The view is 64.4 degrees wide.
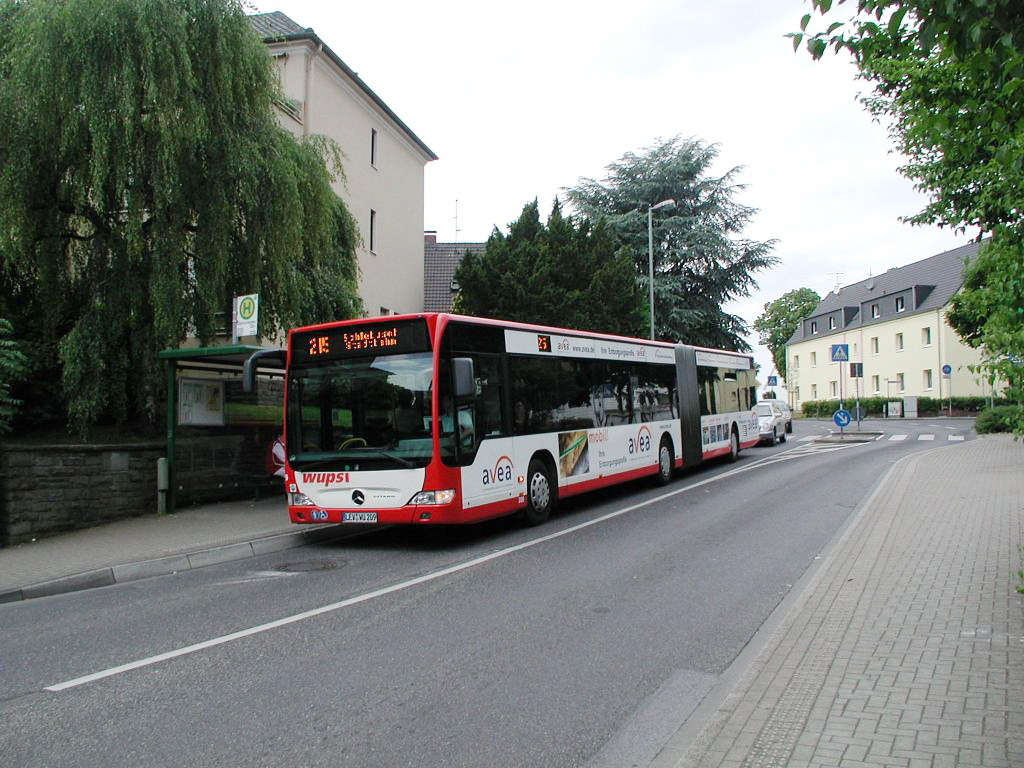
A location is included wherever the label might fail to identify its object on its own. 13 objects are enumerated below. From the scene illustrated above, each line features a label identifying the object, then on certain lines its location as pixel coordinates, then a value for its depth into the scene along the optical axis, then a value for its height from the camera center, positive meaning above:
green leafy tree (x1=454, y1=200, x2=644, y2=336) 26.66 +4.91
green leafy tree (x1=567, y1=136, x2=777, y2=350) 37.22 +8.68
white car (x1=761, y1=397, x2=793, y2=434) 32.05 +0.52
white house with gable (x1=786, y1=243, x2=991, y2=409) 53.94 +6.34
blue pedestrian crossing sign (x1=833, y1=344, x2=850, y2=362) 28.62 +2.39
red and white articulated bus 9.68 +0.10
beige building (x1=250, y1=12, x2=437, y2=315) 22.89 +9.05
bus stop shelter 12.38 +0.63
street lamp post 32.81 +7.01
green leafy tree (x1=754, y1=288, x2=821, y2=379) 92.81 +12.02
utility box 51.34 +0.76
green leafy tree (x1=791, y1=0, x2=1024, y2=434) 3.34 +1.66
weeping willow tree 12.24 +3.97
